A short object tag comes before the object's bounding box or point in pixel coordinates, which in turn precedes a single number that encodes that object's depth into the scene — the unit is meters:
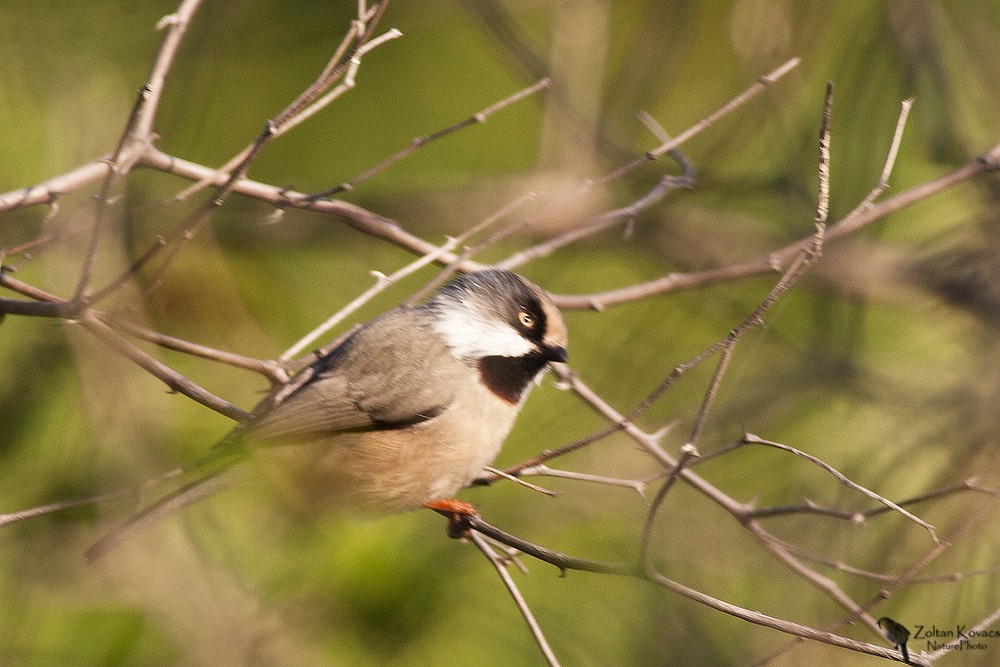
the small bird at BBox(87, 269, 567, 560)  7.92
